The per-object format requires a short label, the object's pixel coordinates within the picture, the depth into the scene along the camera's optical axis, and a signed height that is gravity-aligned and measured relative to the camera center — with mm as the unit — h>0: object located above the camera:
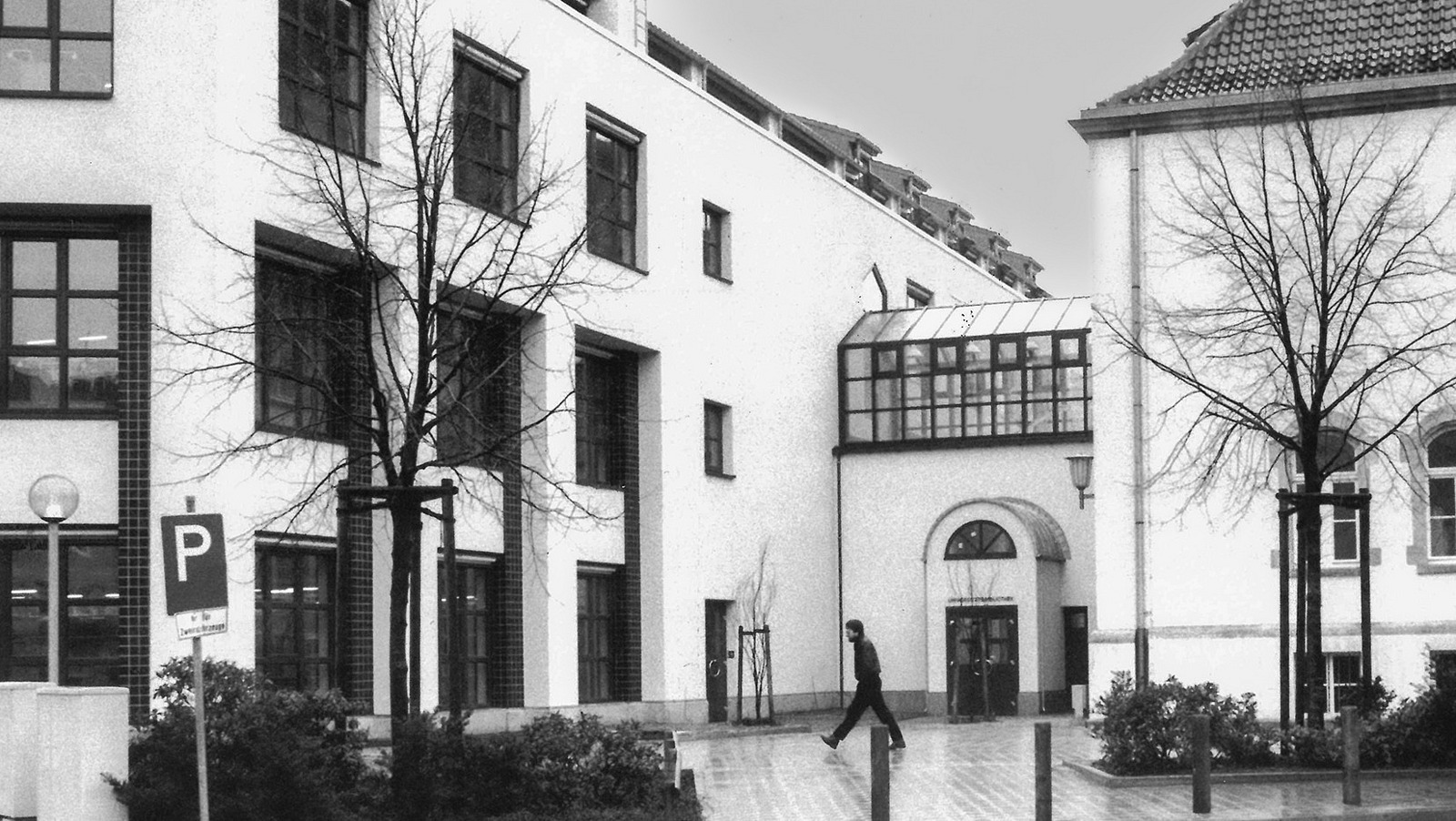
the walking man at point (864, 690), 27922 -2371
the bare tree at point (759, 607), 42531 -1918
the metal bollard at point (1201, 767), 18500 -2279
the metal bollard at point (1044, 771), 16781 -2121
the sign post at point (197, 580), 15578 -458
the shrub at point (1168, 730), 22016 -2342
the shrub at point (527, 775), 18812 -2390
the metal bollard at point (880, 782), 15531 -2014
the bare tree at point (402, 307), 20547 +2795
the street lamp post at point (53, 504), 21422 +171
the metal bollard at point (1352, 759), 19094 -2289
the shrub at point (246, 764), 17969 -2155
